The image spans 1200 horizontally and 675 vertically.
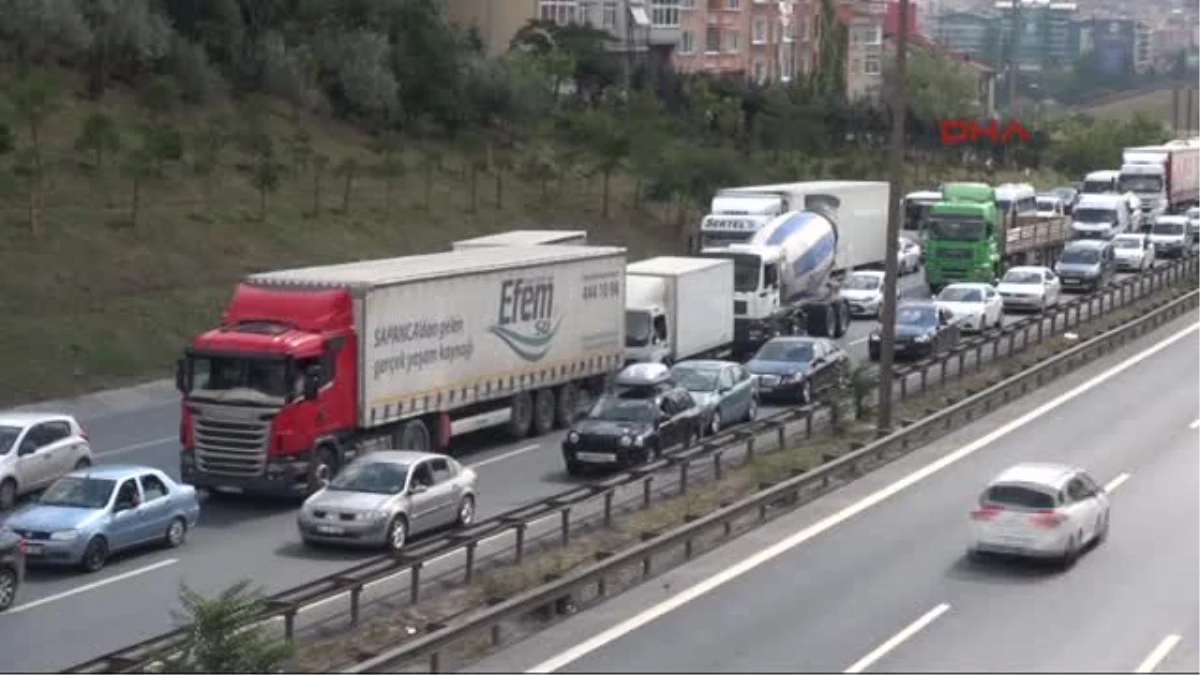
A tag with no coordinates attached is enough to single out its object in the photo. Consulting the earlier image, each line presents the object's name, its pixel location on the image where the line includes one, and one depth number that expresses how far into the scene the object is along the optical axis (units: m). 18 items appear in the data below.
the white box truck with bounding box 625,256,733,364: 43.34
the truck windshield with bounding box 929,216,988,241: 63.84
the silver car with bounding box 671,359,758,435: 37.31
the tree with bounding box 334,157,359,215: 61.47
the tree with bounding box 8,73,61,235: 51.63
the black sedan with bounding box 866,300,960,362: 48.00
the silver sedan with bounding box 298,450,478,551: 27.73
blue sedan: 26.50
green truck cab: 63.75
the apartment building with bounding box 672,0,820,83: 127.88
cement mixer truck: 49.88
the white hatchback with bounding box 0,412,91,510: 31.09
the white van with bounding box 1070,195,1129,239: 77.92
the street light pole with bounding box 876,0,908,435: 35.28
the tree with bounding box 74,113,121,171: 54.56
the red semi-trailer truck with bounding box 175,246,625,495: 31.34
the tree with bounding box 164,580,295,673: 18.56
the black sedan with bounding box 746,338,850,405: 41.69
